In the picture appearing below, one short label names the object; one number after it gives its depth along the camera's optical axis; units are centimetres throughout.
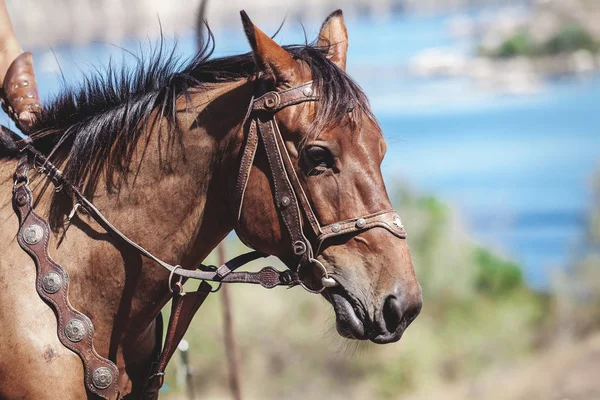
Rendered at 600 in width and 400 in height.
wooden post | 1196
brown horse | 496
